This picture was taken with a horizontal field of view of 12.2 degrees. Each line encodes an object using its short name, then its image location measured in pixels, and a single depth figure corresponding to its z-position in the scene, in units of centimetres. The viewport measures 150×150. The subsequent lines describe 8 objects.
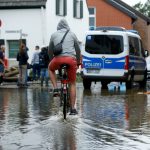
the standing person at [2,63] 2770
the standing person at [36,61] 3179
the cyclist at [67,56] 1252
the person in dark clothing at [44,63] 2880
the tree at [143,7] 12793
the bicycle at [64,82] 1241
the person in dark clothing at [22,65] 2825
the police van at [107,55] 2506
